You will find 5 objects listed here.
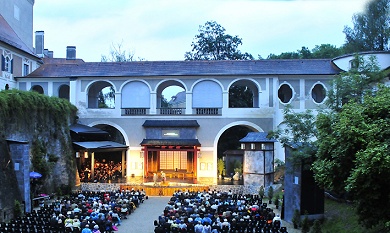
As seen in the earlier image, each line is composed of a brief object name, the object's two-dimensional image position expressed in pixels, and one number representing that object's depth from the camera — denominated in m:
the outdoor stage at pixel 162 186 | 28.06
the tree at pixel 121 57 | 56.56
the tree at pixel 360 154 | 11.41
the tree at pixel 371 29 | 40.56
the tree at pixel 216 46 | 52.22
